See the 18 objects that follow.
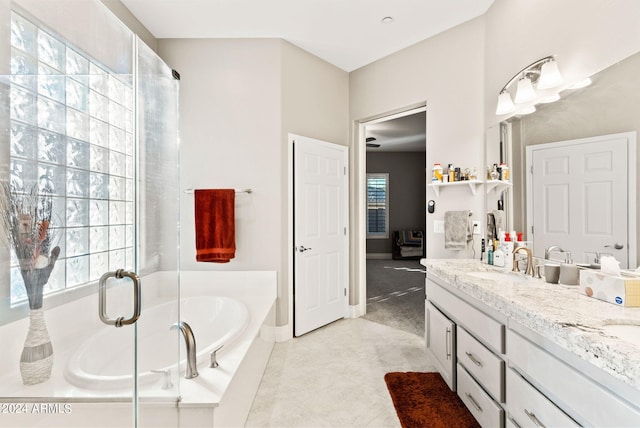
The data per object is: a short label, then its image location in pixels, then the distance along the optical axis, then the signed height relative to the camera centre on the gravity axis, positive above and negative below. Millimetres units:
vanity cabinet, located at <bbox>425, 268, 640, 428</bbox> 949 -628
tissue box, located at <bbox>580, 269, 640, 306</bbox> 1242 -301
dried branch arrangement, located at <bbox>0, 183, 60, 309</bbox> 690 -42
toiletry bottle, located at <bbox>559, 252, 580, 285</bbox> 1592 -302
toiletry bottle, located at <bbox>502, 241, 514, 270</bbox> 2041 -253
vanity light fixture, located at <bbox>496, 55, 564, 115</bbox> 1852 +795
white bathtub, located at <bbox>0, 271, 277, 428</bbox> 714 -535
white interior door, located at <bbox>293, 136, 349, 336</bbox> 3156 -206
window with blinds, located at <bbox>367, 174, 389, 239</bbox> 8055 +247
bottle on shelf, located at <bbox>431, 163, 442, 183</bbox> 2811 +357
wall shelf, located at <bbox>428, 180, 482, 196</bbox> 2590 +250
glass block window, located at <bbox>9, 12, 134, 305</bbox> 714 +173
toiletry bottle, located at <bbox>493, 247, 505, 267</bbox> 2123 -293
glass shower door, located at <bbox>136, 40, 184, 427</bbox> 1140 -63
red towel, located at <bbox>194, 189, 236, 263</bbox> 2893 -100
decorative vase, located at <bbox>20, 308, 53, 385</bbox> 708 -312
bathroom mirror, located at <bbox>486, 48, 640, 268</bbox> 1370 +482
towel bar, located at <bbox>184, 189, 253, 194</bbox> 2982 +216
